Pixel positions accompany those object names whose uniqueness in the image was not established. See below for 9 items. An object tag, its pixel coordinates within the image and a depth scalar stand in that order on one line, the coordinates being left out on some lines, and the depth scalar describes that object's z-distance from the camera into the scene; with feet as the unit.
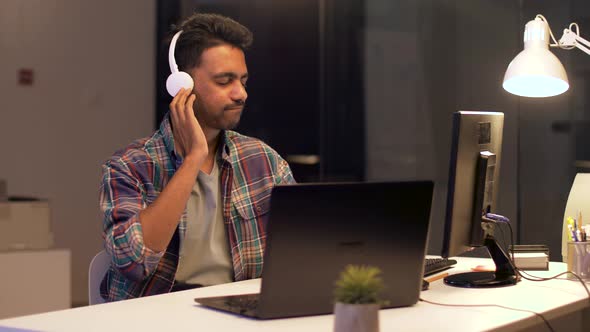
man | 7.33
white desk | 5.56
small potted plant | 4.43
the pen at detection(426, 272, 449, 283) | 7.45
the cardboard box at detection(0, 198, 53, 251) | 13.67
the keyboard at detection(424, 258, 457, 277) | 7.67
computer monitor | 7.07
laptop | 5.56
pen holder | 7.52
